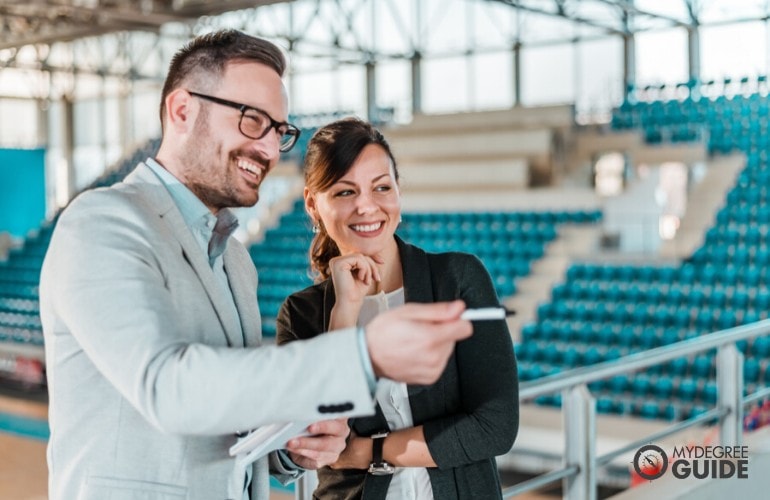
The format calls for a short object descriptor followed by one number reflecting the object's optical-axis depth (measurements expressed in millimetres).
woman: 1632
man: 946
